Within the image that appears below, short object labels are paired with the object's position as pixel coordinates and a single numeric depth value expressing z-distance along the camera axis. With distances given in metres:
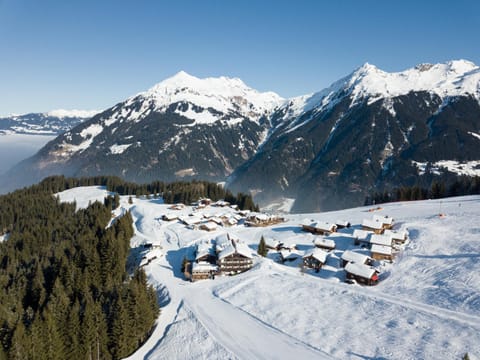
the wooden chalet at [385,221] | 89.19
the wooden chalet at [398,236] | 75.69
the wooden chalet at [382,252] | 69.33
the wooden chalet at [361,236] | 79.16
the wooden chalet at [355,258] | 67.44
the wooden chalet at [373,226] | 86.24
